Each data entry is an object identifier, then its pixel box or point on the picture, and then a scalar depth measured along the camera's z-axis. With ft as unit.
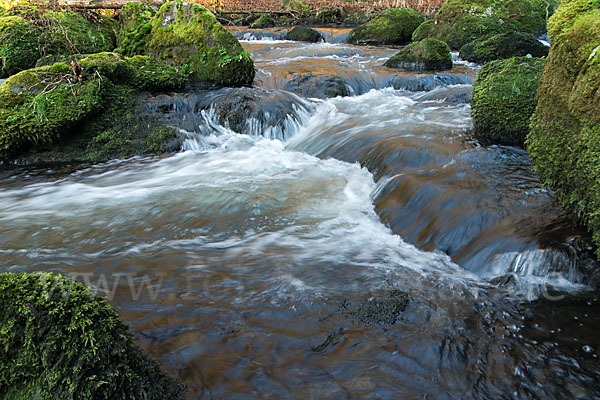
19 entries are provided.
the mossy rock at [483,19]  46.26
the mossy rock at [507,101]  19.35
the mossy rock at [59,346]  5.60
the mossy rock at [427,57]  38.01
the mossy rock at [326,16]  73.51
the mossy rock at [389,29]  55.47
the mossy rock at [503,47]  38.58
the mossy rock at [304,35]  58.29
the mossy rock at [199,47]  29.35
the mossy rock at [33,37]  30.66
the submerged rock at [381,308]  10.04
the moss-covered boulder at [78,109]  22.12
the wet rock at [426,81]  34.30
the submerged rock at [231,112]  26.43
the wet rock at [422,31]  51.37
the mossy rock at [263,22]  71.36
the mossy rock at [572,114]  10.39
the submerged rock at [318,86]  33.09
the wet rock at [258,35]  61.26
